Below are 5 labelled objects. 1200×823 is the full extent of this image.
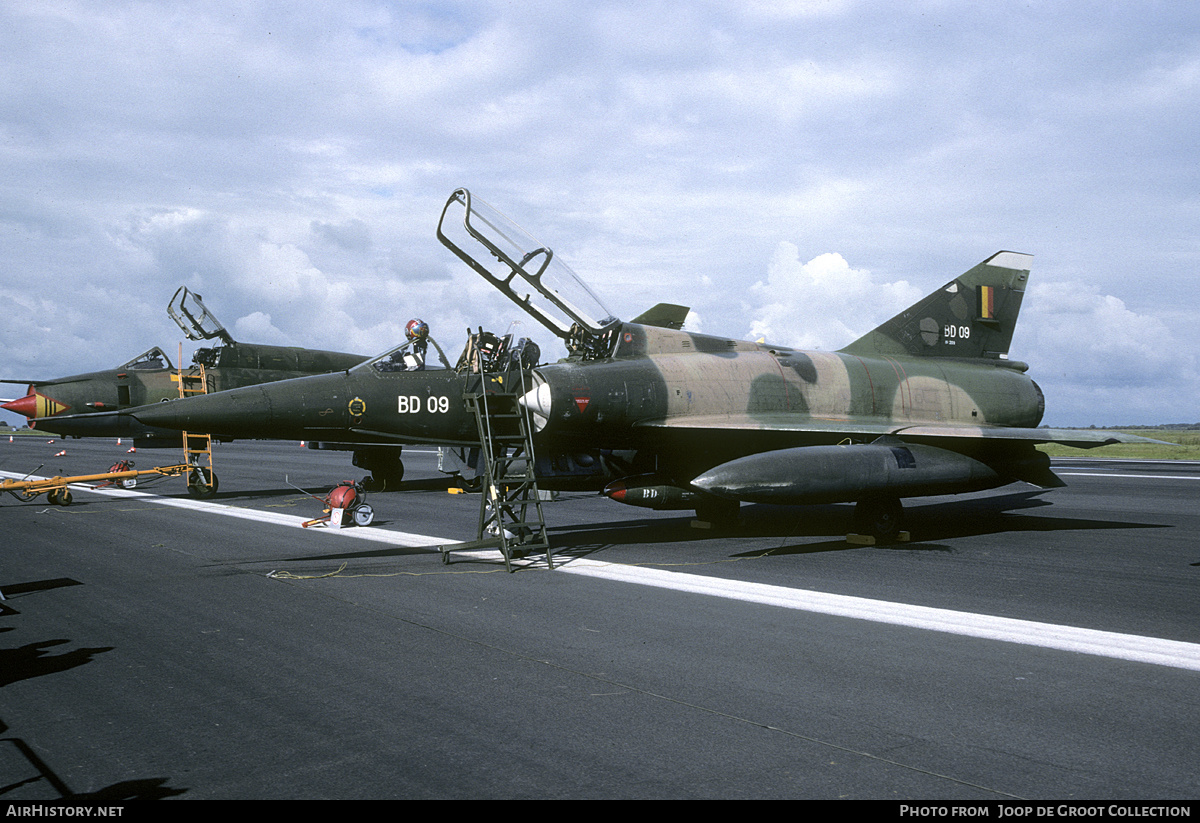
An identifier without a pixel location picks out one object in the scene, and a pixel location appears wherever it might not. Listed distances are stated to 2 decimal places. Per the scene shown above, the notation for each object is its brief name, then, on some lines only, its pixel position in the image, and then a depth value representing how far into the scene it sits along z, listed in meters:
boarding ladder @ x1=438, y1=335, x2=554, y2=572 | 9.20
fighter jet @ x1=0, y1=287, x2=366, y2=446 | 17.48
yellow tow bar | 14.64
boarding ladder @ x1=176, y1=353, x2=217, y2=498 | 17.34
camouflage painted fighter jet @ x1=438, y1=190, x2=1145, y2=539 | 9.90
